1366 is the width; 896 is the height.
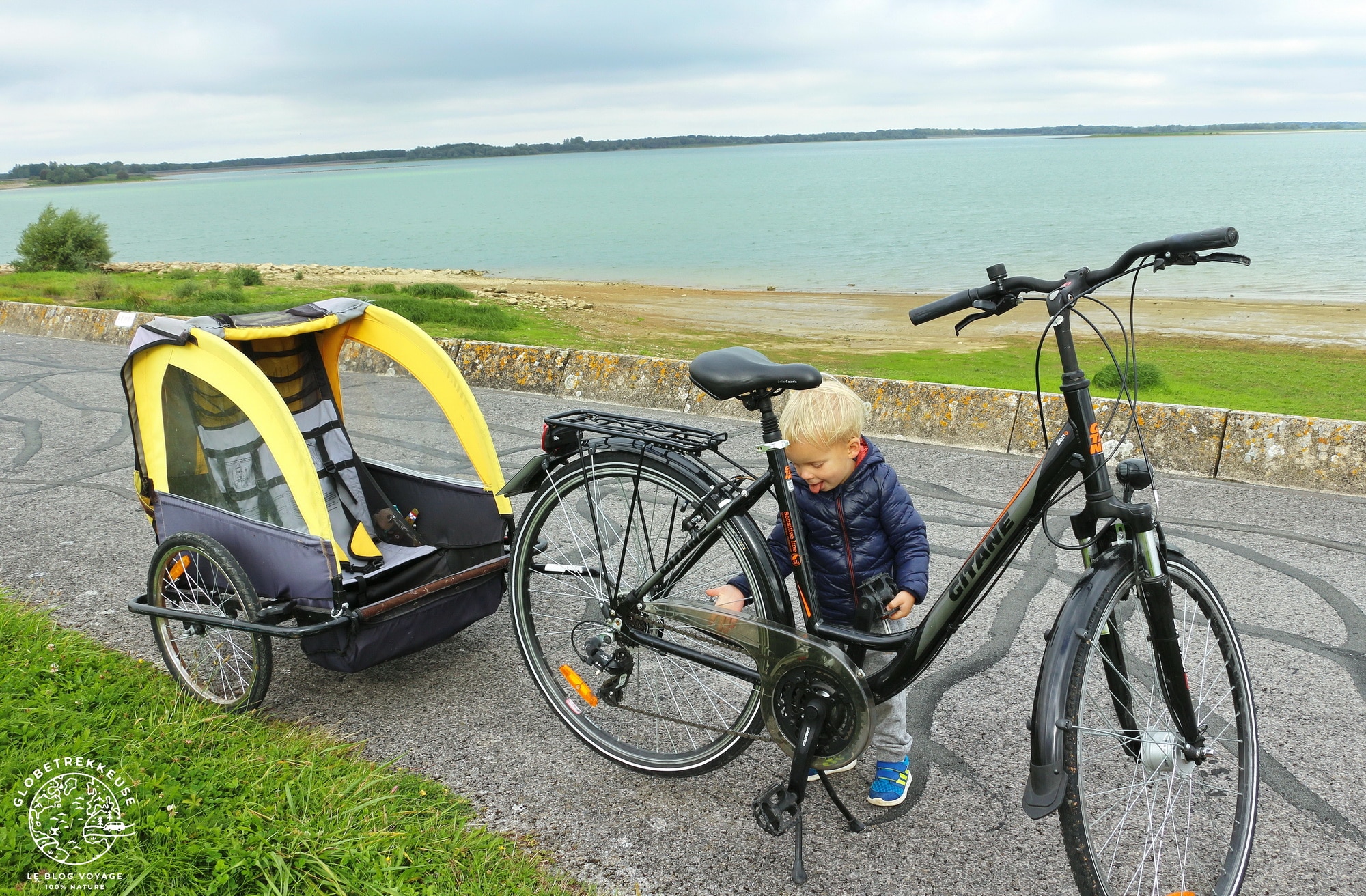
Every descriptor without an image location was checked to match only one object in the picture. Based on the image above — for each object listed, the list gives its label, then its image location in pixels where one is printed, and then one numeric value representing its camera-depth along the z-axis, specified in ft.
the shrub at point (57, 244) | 104.99
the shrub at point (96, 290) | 61.26
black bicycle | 7.33
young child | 8.91
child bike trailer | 10.62
